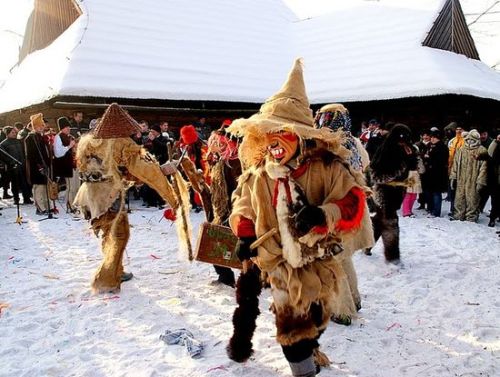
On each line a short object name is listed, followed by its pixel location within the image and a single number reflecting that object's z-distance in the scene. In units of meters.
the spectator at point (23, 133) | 10.29
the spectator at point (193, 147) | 4.90
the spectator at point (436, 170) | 8.80
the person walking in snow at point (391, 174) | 5.21
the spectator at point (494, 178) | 8.02
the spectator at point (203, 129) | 12.43
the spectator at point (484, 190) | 8.20
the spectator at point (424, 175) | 9.05
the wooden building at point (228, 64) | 12.41
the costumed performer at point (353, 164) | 3.86
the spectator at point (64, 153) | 9.24
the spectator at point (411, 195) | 8.53
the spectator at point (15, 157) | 8.98
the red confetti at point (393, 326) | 3.86
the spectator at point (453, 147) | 9.14
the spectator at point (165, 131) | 11.02
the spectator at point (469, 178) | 8.33
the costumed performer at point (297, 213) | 2.53
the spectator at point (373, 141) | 9.12
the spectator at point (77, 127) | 11.00
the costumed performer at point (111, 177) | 4.53
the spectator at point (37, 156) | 9.10
